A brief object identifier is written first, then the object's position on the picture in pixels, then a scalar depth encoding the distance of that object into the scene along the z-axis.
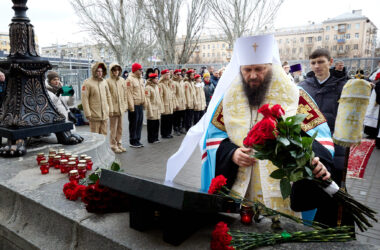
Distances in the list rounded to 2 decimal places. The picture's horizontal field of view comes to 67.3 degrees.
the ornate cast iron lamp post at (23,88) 3.54
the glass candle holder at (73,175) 2.48
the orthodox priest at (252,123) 2.10
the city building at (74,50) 71.39
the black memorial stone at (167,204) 1.32
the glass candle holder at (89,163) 2.89
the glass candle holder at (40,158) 3.12
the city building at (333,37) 57.81
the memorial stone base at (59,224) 1.54
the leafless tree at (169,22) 22.58
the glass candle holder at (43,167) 2.84
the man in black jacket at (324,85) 3.52
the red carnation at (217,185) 1.63
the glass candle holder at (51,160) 3.08
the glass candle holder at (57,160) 3.05
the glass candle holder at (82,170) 2.65
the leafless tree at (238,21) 20.55
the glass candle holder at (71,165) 2.78
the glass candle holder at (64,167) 2.80
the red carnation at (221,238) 1.39
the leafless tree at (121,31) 24.58
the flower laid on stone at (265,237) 1.41
